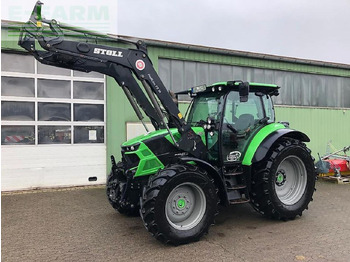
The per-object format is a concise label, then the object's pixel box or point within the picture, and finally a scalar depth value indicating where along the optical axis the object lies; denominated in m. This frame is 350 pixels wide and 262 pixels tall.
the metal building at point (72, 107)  7.82
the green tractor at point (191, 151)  4.06
